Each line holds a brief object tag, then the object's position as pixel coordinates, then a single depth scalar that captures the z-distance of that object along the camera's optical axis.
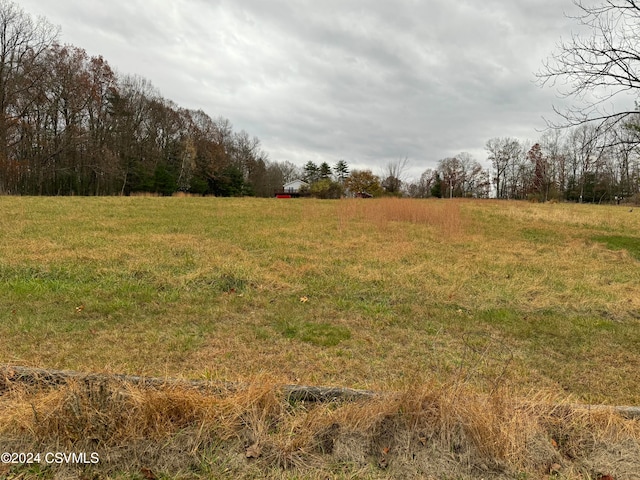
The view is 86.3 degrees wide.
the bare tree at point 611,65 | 9.23
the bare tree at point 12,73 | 27.95
